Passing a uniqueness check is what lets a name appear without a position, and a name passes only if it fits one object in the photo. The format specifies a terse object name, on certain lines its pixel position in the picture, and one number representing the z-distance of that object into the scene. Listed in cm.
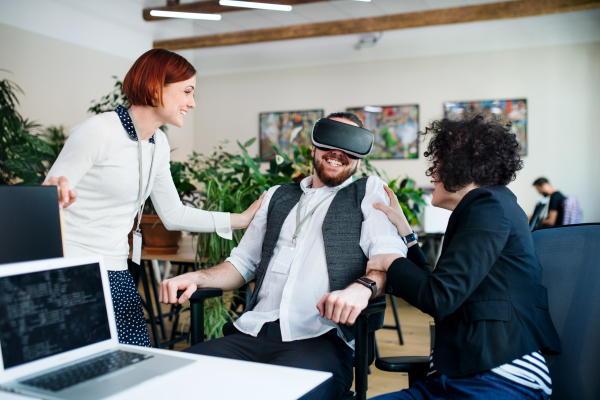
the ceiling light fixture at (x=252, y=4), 477
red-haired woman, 145
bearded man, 151
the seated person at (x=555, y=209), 605
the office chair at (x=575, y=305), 114
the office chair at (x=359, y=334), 131
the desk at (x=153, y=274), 276
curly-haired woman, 109
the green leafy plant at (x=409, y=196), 335
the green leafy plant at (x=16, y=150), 451
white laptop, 79
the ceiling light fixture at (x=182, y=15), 538
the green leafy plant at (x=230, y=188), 256
